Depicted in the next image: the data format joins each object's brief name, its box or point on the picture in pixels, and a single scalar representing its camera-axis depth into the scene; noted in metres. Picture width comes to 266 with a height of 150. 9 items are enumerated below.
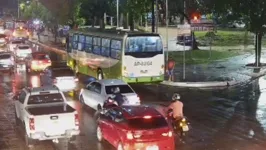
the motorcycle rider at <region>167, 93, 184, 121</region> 16.06
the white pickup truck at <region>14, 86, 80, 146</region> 15.35
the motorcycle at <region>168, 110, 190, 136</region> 15.98
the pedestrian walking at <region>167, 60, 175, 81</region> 30.83
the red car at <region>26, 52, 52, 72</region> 37.22
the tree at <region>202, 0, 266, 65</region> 35.81
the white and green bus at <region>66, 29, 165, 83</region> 27.31
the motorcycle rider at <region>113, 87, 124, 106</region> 20.17
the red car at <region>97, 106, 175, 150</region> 13.70
